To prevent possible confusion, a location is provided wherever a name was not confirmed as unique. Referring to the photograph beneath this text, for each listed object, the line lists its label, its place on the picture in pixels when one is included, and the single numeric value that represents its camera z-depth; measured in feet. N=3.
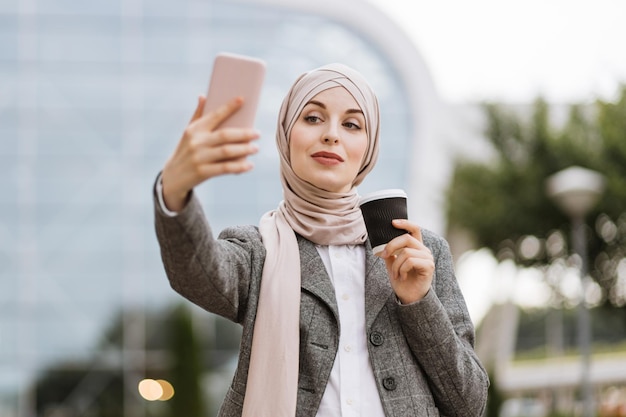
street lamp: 38.47
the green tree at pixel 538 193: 45.78
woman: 7.19
